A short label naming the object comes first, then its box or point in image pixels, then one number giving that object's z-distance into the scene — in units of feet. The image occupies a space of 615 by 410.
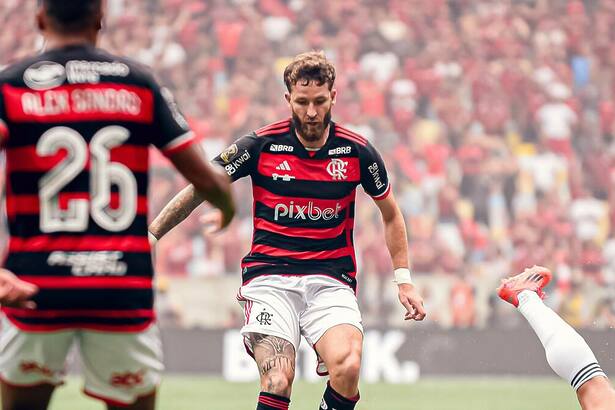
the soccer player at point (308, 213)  47.11
